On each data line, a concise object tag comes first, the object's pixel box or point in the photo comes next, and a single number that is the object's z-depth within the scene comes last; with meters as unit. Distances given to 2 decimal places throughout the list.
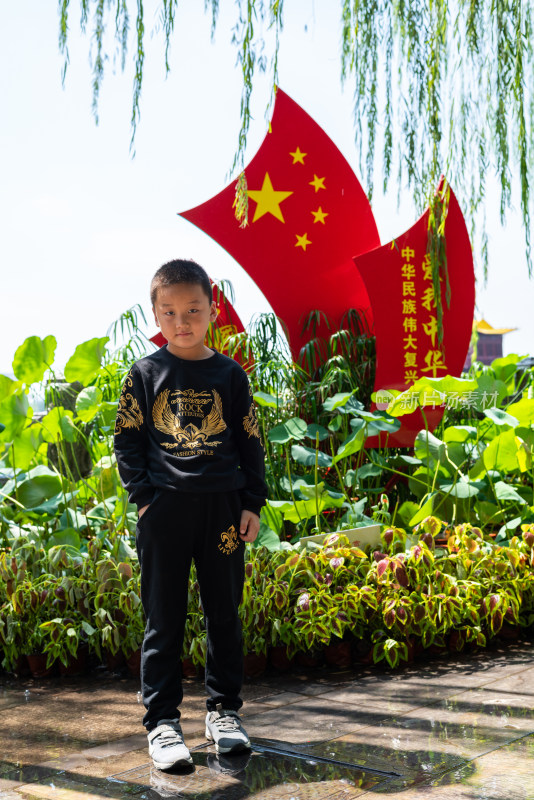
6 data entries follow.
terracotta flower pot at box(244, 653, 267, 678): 2.93
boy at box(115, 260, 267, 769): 2.12
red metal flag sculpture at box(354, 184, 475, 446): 4.71
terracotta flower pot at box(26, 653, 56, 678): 3.08
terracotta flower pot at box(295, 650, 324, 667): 3.02
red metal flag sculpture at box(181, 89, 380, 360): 5.09
